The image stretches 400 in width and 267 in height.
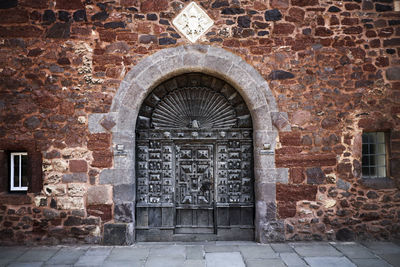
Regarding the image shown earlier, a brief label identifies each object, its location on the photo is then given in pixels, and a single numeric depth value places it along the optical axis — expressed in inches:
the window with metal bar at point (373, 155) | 183.3
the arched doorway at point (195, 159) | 182.1
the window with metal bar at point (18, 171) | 179.0
